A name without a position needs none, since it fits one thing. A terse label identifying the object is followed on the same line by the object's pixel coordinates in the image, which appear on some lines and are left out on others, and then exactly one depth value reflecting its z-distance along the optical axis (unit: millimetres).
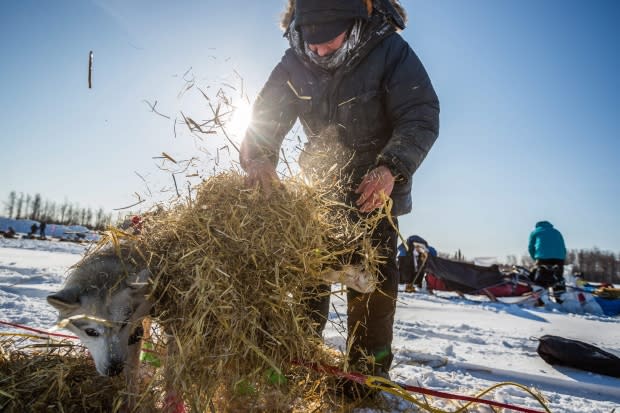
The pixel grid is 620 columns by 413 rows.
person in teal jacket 7816
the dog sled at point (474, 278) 8734
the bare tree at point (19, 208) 72688
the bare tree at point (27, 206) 74294
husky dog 1486
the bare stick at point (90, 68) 1826
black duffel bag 2758
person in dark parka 2105
